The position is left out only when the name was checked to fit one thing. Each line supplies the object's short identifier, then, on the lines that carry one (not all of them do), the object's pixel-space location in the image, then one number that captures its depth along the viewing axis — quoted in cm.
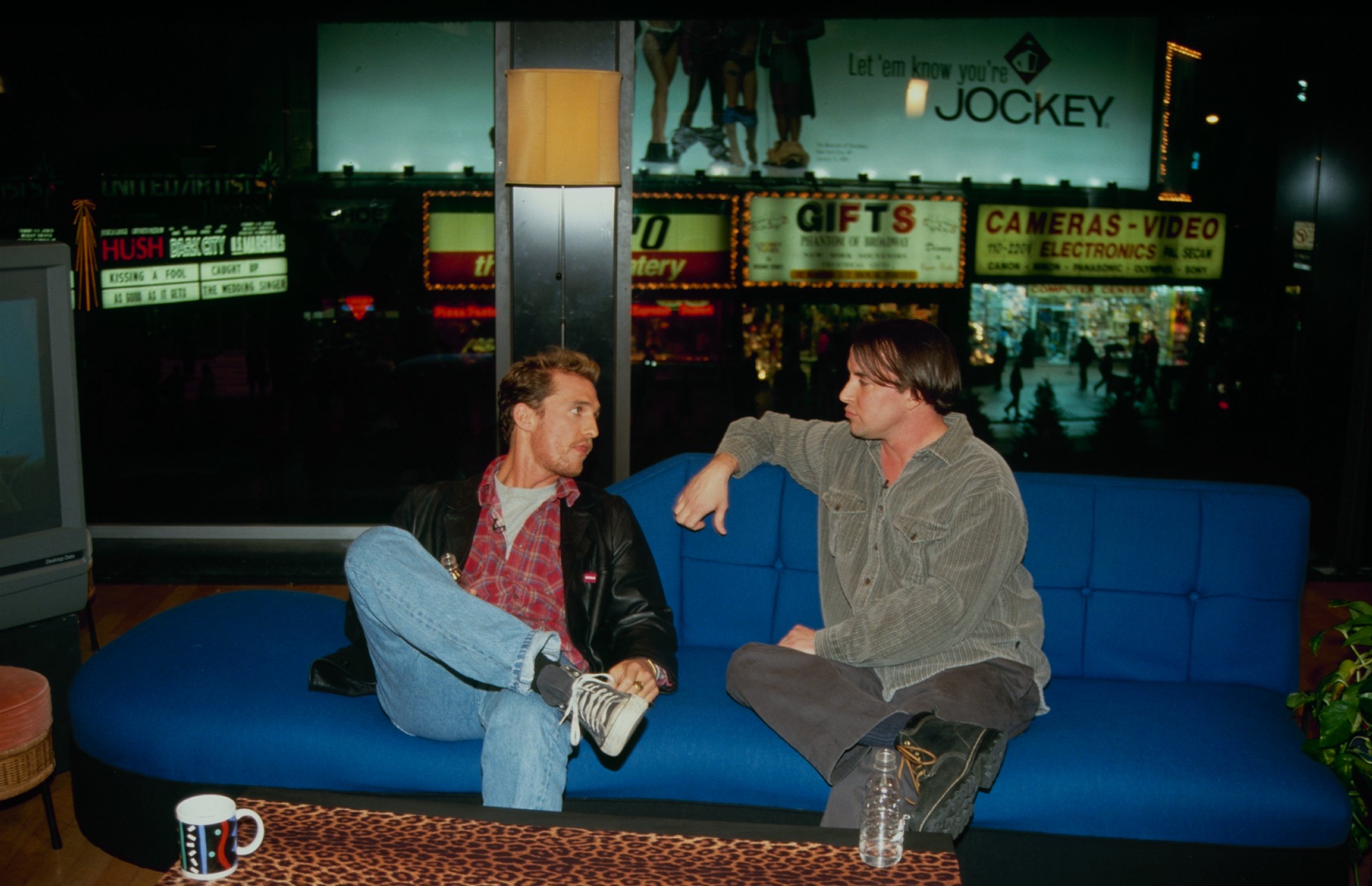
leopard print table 176
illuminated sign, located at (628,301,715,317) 493
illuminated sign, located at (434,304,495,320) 498
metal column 456
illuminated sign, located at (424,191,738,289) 491
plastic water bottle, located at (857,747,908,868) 183
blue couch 229
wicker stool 252
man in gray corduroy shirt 228
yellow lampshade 387
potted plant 231
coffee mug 172
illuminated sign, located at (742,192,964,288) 497
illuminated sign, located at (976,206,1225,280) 504
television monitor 283
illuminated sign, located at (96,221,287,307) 494
